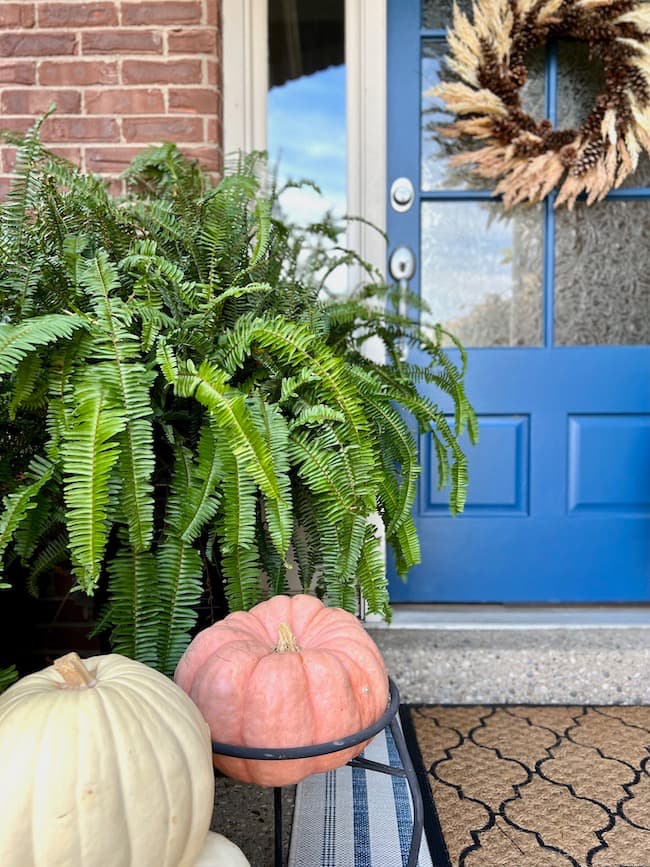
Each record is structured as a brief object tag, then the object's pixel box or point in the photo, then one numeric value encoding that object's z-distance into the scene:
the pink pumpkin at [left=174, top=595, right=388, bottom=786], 0.85
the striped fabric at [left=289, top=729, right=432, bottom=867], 1.17
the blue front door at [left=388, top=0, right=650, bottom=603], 2.05
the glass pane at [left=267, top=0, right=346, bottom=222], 2.28
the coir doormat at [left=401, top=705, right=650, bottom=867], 1.20
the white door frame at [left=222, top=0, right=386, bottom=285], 1.95
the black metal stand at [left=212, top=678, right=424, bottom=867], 0.83
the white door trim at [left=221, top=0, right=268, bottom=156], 1.94
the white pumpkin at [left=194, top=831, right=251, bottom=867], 0.80
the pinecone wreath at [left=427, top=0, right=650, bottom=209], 1.89
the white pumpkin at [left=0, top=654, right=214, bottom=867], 0.68
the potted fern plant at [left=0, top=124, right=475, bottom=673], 0.92
